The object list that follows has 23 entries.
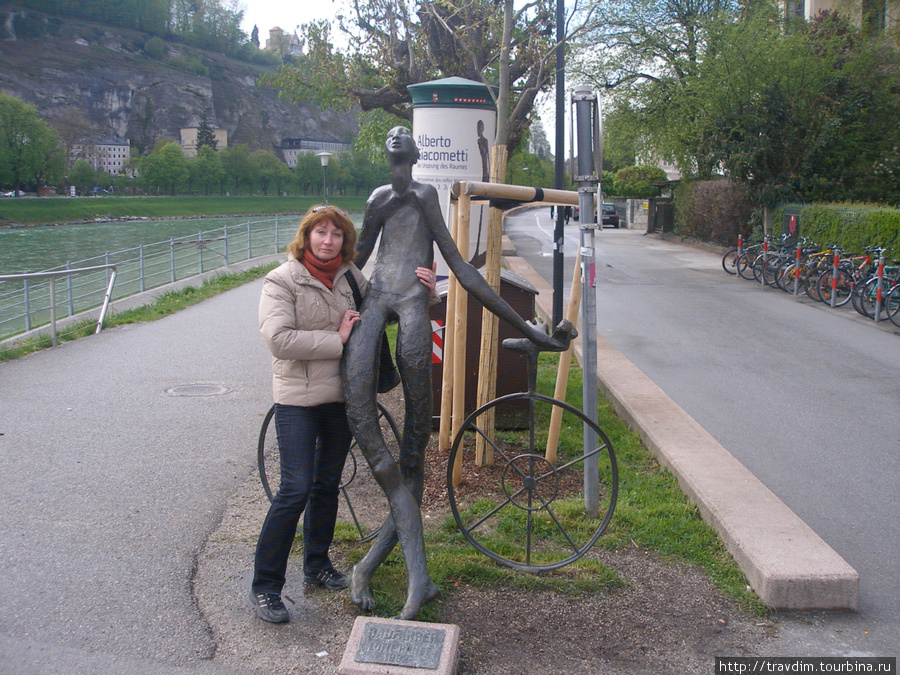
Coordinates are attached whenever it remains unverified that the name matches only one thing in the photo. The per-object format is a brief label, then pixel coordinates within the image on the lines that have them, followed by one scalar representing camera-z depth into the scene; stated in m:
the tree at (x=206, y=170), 104.38
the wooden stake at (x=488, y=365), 5.19
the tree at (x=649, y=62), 30.80
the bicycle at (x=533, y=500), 3.89
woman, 3.46
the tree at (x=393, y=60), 16.16
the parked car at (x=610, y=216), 40.56
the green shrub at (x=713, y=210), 25.75
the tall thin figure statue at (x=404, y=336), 3.50
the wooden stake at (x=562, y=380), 4.94
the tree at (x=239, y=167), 109.50
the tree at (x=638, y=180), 42.78
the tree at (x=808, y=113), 22.16
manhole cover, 7.88
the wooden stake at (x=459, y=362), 4.89
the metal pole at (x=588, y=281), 4.21
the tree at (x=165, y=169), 99.94
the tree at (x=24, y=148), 82.69
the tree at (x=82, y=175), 93.69
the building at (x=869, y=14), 24.17
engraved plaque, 3.01
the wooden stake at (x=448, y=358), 5.19
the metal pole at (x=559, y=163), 8.73
